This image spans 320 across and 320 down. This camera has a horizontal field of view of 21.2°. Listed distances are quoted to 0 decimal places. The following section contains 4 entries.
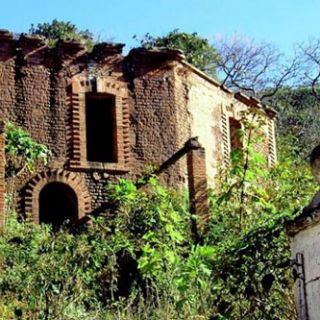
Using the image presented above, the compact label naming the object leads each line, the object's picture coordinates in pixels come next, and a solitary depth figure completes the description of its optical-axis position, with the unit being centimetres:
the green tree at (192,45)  3038
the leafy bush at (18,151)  1856
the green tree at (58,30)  3291
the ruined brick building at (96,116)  1966
